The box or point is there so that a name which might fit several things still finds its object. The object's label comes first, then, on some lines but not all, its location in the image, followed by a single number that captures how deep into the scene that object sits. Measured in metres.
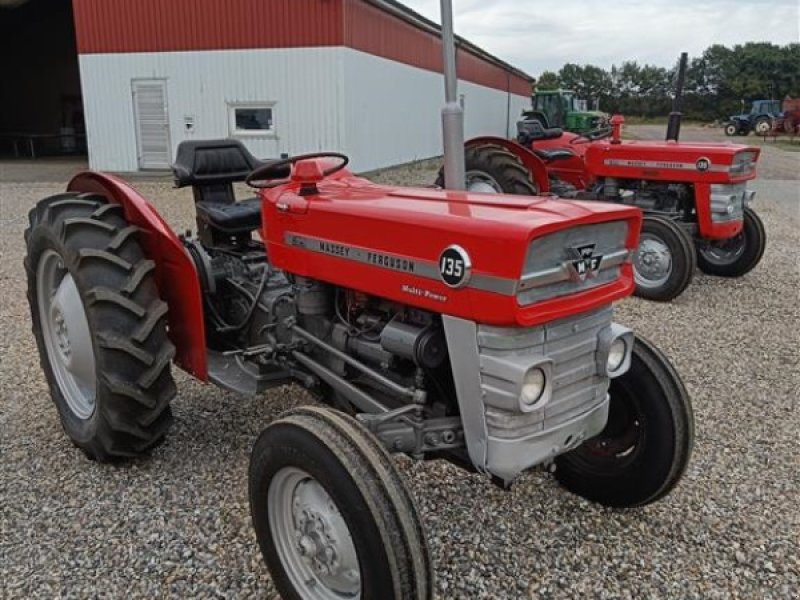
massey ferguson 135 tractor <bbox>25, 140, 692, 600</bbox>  1.90
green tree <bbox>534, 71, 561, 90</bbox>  55.22
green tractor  16.45
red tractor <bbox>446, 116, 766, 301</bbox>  5.82
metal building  12.83
